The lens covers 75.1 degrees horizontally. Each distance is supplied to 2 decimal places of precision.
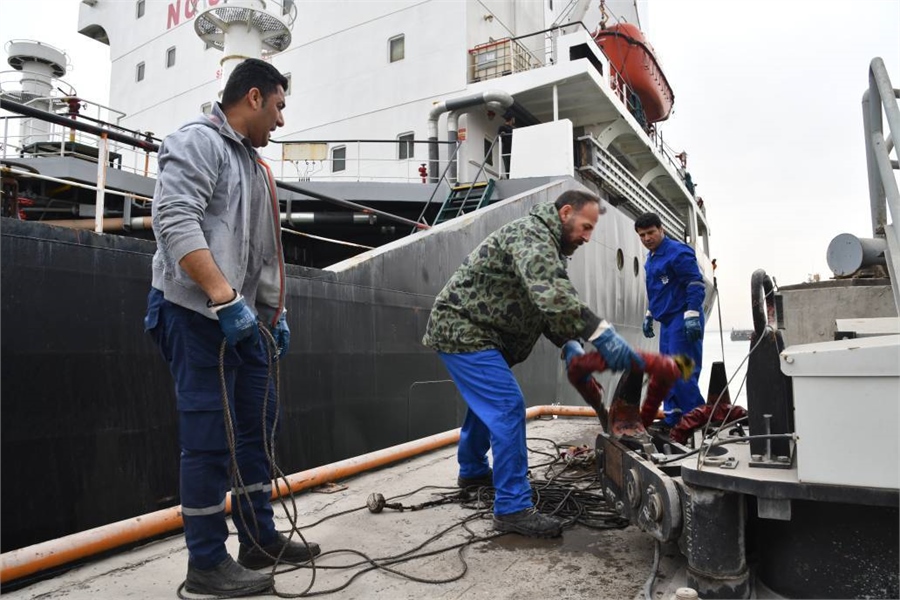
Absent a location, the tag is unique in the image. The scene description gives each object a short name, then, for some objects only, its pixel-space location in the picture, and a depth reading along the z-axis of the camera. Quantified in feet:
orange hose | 6.43
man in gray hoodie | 6.25
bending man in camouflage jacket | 7.89
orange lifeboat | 47.21
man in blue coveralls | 15.21
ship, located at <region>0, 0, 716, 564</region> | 9.07
